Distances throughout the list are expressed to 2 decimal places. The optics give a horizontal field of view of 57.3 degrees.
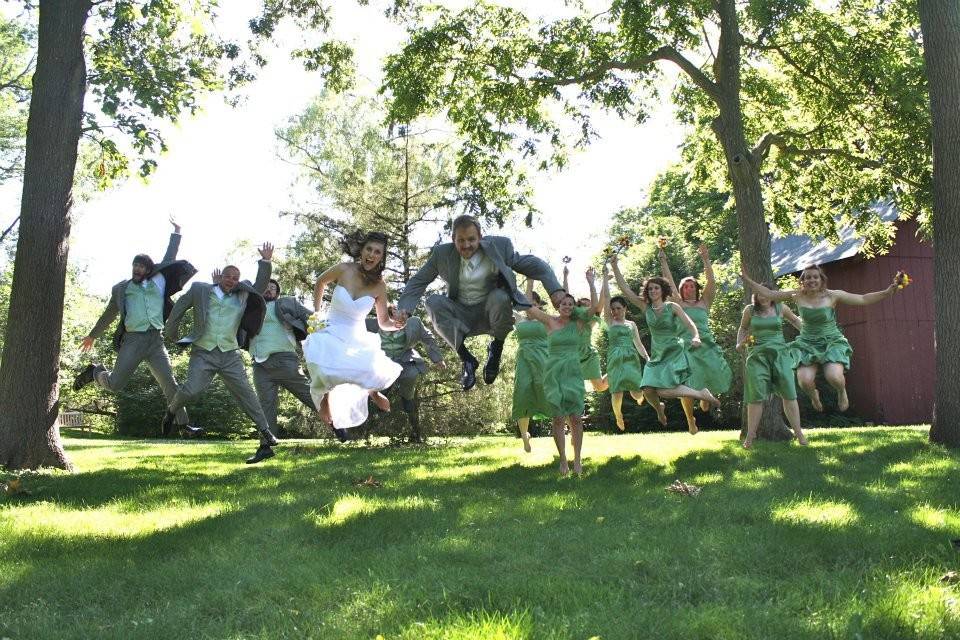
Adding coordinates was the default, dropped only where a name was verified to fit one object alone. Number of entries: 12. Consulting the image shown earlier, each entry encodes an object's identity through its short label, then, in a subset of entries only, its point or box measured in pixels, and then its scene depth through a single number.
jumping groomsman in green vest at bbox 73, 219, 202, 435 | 10.80
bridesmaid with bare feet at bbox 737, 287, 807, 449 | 11.69
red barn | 25.92
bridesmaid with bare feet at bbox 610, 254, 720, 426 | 11.89
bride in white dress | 8.66
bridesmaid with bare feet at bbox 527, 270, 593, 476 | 9.27
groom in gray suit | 8.56
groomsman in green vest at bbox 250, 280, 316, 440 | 11.96
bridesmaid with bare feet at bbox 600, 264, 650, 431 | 13.29
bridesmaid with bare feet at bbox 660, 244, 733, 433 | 12.80
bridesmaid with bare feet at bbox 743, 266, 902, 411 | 11.34
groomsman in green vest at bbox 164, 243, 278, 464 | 10.84
